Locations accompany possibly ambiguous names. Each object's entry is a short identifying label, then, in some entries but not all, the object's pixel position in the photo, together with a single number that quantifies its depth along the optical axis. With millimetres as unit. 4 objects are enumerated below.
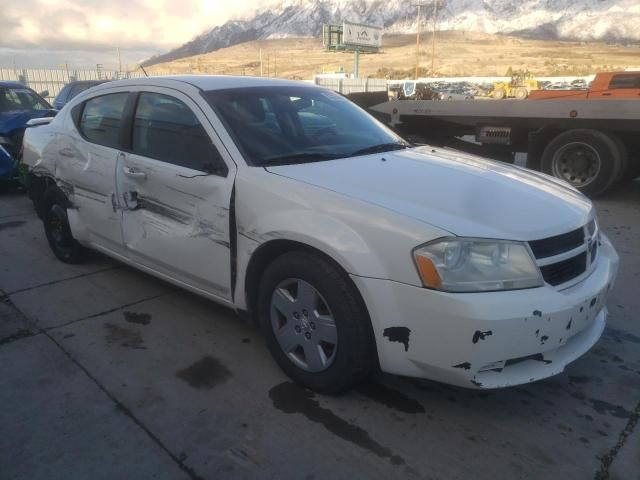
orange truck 8531
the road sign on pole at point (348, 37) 71750
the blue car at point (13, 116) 7508
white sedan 2324
